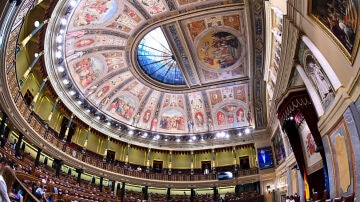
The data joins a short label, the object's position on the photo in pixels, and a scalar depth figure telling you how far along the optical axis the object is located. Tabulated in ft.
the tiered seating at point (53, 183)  34.14
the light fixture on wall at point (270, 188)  61.25
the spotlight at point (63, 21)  45.47
